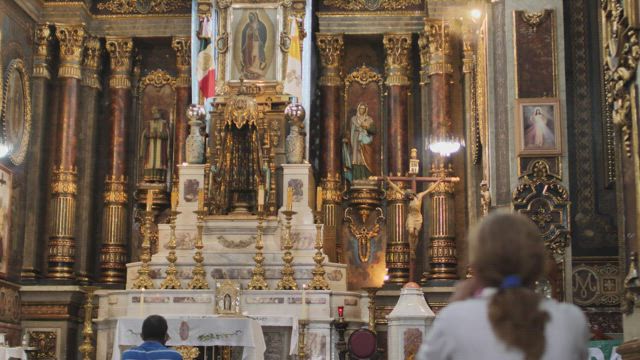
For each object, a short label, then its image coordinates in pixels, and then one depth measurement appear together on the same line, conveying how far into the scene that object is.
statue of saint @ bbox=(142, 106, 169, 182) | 24.14
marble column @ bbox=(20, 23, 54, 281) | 22.59
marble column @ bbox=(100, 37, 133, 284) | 23.59
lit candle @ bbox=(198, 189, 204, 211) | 20.61
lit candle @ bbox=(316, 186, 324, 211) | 20.38
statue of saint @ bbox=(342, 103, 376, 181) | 23.70
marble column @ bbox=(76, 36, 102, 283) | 23.44
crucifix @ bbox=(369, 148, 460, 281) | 18.63
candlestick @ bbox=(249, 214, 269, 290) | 19.05
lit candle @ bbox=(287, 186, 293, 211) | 19.47
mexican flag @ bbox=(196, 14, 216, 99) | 23.16
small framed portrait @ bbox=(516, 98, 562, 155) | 15.12
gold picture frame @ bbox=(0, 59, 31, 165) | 21.56
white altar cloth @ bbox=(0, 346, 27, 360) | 17.58
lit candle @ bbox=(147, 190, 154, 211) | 19.86
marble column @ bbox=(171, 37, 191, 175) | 24.22
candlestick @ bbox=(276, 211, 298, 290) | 19.06
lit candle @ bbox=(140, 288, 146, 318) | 18.26
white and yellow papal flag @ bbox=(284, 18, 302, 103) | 22.77
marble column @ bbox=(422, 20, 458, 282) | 22.20
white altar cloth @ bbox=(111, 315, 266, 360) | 15.31
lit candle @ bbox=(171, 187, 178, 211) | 20.34
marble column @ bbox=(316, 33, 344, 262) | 23.45
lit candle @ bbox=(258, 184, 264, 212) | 20.30
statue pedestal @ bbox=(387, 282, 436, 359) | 13.83
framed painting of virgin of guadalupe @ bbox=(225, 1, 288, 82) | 22.98
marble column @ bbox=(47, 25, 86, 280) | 22.72
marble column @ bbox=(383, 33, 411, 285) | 23.17
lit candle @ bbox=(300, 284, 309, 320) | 17.85
